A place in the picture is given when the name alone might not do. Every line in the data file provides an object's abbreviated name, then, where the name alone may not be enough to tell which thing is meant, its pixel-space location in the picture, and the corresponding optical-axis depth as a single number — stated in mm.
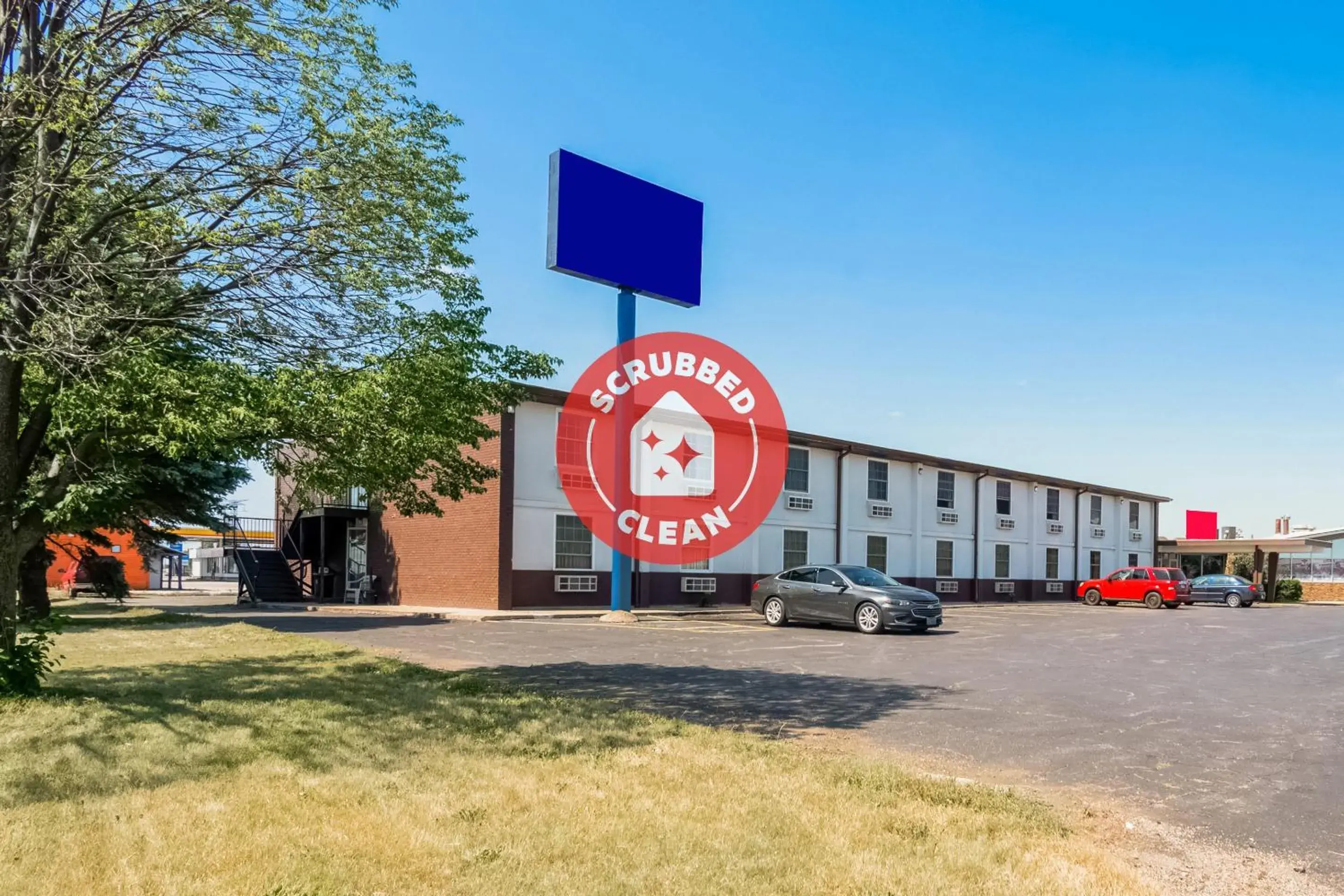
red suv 40781
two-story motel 28312
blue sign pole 26125
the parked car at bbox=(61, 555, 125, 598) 37906
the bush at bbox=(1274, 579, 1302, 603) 54028
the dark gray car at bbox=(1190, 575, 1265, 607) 44150
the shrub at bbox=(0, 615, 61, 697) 9305
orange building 47219
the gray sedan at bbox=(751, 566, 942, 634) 20531
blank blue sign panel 24359
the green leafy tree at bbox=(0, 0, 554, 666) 8859
